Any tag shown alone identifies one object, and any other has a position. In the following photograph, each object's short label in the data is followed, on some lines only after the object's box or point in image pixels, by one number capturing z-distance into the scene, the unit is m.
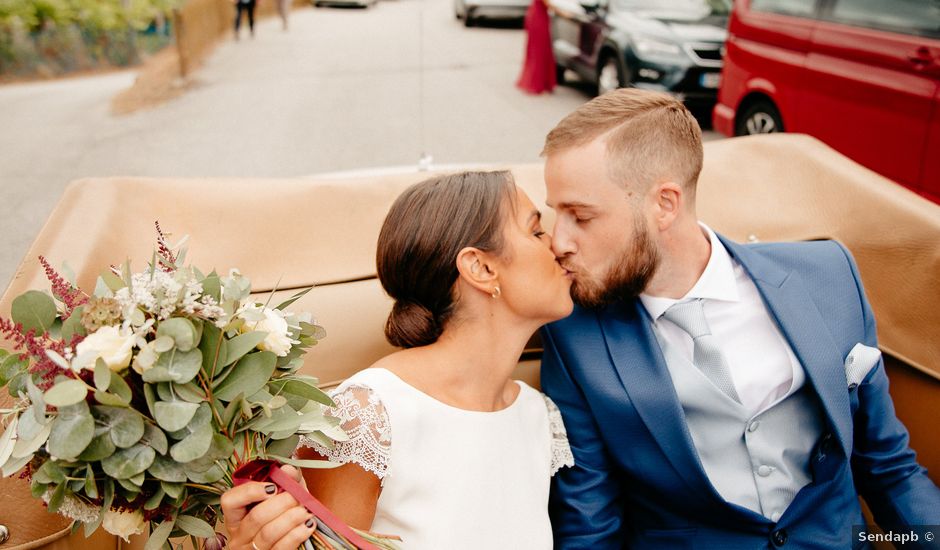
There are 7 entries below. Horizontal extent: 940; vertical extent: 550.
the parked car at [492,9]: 16.08
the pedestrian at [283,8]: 16.98
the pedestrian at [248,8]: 15.80
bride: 1.68
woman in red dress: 9.50
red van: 4.34
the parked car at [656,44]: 7.34
